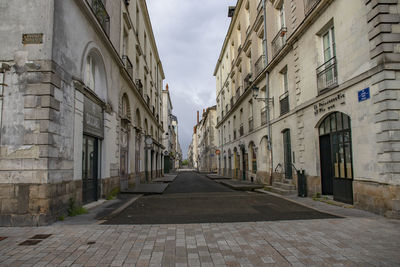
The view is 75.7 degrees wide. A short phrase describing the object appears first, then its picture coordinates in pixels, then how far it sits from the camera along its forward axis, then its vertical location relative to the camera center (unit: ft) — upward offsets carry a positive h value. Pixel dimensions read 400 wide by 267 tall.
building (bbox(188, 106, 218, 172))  148.21 +11.29
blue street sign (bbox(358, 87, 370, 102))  21.77 +5.15
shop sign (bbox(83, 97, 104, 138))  25.80 +4.29
